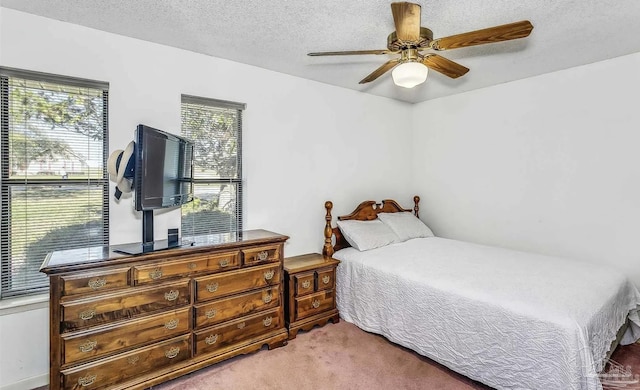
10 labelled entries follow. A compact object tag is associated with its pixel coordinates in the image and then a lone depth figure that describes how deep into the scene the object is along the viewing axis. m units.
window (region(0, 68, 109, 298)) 2.05
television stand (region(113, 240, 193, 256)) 2.01
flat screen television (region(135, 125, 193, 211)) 1.97
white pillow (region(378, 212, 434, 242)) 3.67
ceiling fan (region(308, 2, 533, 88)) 1.69
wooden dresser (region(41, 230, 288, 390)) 1.77
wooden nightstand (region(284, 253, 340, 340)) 2.79
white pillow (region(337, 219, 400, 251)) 3.28
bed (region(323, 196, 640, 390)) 1.79
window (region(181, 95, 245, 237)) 2.77
